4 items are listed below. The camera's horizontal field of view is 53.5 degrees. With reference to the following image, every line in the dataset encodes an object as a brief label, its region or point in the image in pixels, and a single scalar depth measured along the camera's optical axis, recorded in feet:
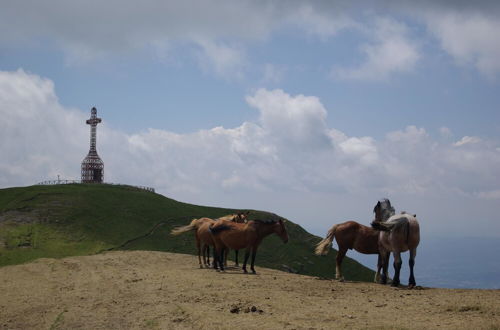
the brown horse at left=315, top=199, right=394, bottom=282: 84.94
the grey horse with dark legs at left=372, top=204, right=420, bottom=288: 72.08
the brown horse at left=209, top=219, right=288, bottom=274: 92.22
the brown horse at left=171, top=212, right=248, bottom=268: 101.65
